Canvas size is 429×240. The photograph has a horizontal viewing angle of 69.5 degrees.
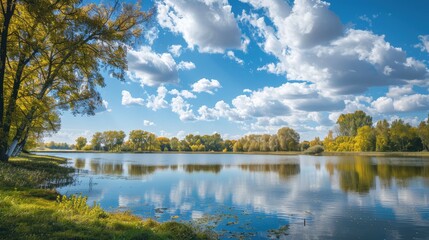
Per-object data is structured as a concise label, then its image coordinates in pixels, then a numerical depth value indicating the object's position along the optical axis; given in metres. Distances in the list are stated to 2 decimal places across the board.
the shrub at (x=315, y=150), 148.50
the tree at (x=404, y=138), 128.75
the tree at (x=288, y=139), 166.38
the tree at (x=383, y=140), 132.00
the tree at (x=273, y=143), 169.25
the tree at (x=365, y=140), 138.88
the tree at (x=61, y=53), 24.59
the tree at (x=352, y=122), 172.75
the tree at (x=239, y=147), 198.40
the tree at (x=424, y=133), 120.69
